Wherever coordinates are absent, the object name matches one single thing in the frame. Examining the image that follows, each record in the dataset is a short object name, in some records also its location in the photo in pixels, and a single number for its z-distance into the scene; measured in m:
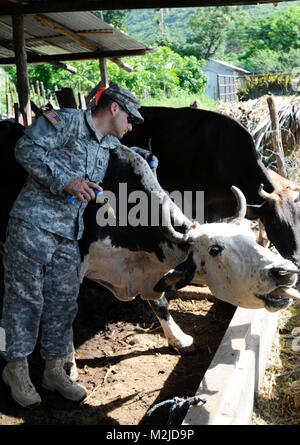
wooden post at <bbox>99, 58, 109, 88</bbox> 8.70
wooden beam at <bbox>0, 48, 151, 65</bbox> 8.41
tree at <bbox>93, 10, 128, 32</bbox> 62.00
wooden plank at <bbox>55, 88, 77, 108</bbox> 6.81
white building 50.53
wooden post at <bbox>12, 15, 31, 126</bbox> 6.05
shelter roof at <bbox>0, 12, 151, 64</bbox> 6.76
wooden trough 2.78
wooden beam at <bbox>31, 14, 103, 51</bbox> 6.37
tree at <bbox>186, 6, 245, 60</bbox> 73.12
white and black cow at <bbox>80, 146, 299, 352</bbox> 2.92
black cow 5.46
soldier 3.15
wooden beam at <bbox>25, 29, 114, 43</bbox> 7.04
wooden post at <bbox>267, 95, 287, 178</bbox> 6.96
